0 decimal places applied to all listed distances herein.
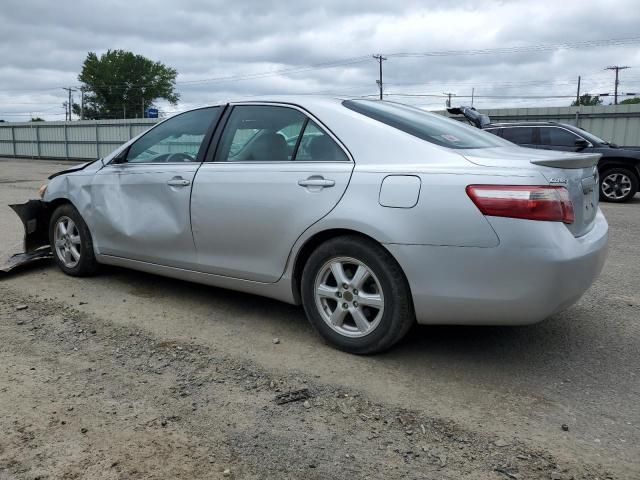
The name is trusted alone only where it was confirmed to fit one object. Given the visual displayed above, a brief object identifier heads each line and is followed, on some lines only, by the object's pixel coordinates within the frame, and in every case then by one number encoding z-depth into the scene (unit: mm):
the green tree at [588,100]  65681
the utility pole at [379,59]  55044
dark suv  11500
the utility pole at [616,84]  59112
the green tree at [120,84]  82312
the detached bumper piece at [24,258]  5267
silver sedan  2939
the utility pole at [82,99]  83350
